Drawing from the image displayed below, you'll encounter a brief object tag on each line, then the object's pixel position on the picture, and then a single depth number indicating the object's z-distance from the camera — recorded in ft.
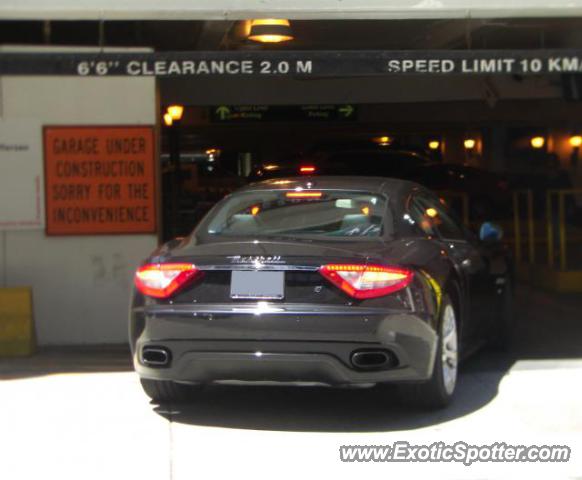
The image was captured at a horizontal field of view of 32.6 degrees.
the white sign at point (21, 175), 27.94
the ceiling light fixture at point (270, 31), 33.01
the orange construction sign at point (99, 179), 28.19
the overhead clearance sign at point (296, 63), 25.67
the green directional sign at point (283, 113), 60.80
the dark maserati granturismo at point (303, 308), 18.61
